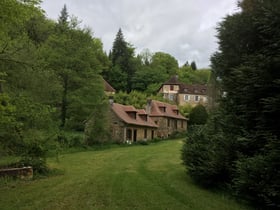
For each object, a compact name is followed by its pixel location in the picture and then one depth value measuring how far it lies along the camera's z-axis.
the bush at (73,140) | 25.92
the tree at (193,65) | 95.31
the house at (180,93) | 61.94
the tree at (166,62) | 77.84
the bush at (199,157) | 11.22
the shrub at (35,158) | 14.34
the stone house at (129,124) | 33.22
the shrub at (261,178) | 7.83
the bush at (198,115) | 45.34
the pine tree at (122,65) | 63.47
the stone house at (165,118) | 42.34
